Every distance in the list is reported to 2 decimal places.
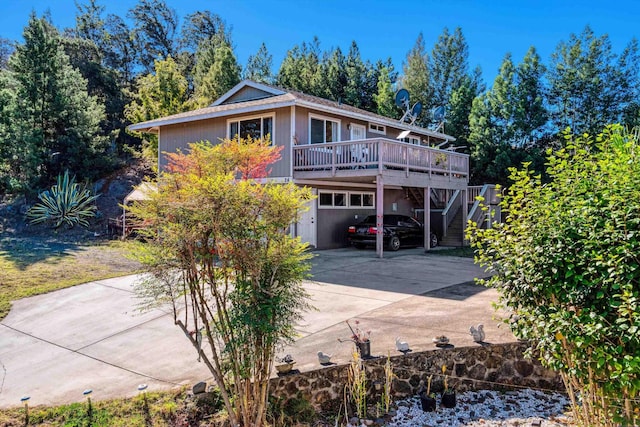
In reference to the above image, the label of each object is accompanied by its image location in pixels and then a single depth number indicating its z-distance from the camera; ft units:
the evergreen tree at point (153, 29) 134.41
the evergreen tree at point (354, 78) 106.01
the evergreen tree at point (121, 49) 129.08
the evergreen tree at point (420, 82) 107.65
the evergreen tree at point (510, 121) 86.58
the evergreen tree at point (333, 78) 107.14
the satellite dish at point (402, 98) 68.49
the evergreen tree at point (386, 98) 98.94
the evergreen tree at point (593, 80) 84.64
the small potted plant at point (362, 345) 16.33
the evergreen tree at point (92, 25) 130.31
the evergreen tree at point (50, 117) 69.92
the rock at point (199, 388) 14.62
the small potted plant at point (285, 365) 15.01
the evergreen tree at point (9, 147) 67.67
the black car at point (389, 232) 52.17
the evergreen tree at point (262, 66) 120.88
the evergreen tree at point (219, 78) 90.27
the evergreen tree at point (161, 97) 82.79
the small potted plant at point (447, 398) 15.78
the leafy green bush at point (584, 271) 9.09
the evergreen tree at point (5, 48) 123.85
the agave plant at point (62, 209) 62.34
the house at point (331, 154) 47.03
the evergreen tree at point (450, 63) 106.73
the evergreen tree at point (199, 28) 138.41
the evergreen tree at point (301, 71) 107.45
